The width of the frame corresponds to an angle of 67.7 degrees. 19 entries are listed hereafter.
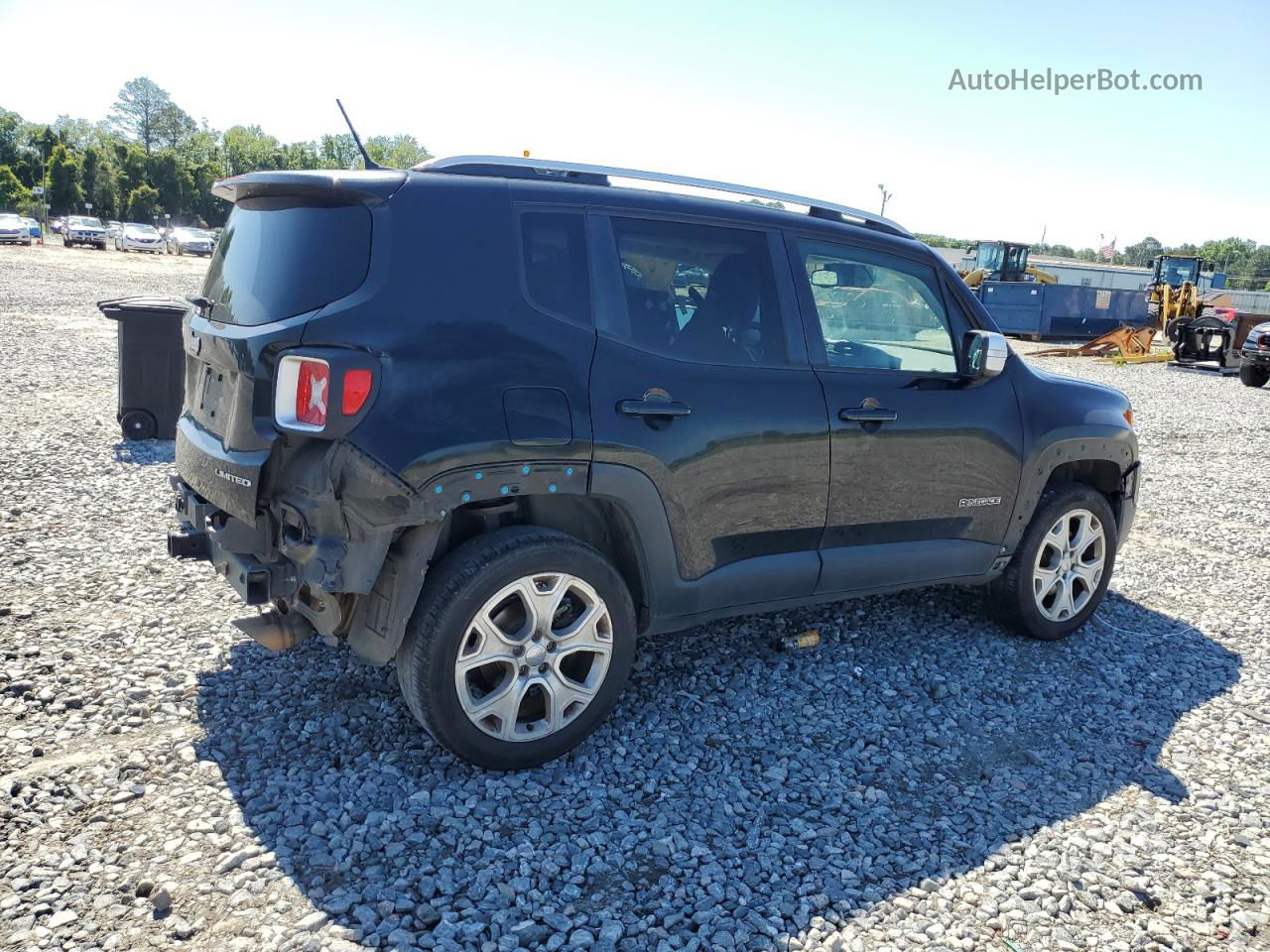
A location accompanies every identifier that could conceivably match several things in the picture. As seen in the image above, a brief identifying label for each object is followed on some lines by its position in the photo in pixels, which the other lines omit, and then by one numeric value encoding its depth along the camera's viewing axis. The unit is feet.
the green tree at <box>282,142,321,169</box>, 317.81
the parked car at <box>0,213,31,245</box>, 142.41
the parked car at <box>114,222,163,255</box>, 151.43
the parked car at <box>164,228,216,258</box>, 158.81
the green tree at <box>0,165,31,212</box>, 229.66
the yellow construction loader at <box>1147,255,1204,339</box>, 90.94
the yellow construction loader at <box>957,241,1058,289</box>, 104.27
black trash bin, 25.66
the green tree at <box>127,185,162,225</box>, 261.03
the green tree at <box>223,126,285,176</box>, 339.77
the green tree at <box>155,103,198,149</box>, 400.47
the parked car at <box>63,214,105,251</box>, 154.40
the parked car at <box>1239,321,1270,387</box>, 59.11
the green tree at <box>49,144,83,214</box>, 242.78
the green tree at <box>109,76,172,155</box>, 398.83
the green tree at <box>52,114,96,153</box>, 381.48
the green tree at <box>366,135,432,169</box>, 353.51
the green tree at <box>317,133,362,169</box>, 352.94
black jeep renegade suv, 9.97
